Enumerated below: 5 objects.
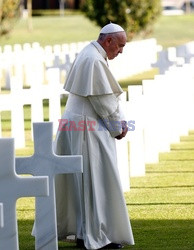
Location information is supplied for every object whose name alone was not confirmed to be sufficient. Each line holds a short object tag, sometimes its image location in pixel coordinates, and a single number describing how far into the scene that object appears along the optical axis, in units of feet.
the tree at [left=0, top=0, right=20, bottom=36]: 269.13
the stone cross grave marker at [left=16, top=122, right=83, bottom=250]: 55.93
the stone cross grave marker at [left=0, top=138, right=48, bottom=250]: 50.34
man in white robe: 60.34
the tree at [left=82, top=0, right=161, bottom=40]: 293.02
